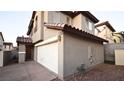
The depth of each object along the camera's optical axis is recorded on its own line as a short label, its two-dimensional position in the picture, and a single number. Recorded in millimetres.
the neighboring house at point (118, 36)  13437
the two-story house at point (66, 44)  3702
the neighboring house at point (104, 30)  11950
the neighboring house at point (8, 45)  24546
